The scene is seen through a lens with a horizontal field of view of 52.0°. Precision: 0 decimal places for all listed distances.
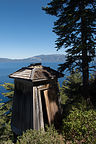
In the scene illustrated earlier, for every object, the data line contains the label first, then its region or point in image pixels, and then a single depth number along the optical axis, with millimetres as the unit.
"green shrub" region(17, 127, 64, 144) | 3484
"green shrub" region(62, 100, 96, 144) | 3490
